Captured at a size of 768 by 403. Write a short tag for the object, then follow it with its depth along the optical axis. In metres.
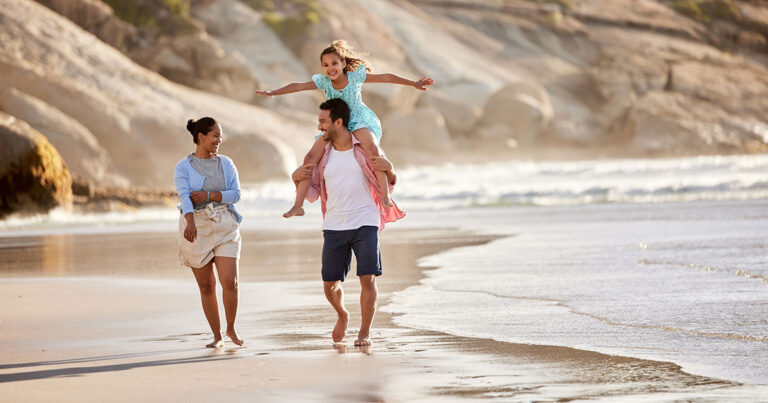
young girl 14.40
